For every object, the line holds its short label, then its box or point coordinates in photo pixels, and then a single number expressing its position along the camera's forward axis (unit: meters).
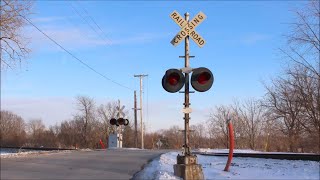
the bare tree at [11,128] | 58.58
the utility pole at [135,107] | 61.07
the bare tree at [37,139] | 59.41
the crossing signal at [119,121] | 35.66
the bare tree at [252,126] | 70.19
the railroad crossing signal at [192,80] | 10.23
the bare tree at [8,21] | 28.67
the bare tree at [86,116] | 90.94
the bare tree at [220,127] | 71.38
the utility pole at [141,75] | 62.97
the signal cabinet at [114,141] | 42.16
